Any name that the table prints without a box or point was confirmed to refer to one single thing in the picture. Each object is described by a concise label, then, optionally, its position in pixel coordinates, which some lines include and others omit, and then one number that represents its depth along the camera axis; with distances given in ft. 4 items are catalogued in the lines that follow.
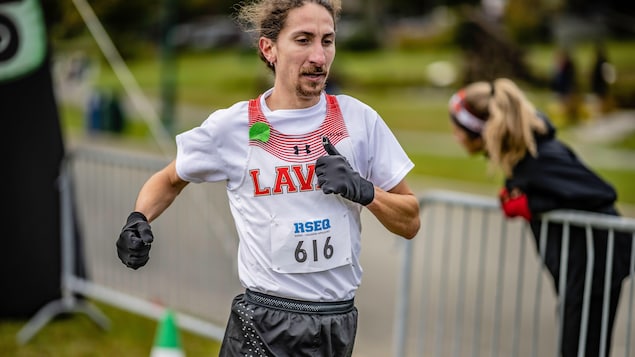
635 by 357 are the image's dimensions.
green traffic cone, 32.96
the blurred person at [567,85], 131.03
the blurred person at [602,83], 130.21
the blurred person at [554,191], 31.55
